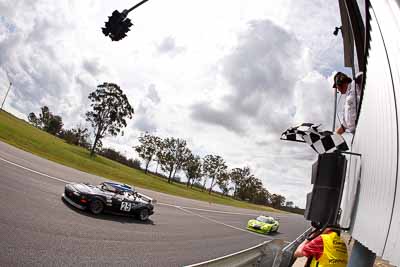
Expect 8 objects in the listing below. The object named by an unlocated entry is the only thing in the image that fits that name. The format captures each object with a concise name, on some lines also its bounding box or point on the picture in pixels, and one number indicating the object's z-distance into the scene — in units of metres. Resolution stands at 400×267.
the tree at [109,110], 53.72
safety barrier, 5.88
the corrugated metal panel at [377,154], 2.46
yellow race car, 22.02
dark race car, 11.06
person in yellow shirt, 3.53
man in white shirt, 3.99
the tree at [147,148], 76.00
